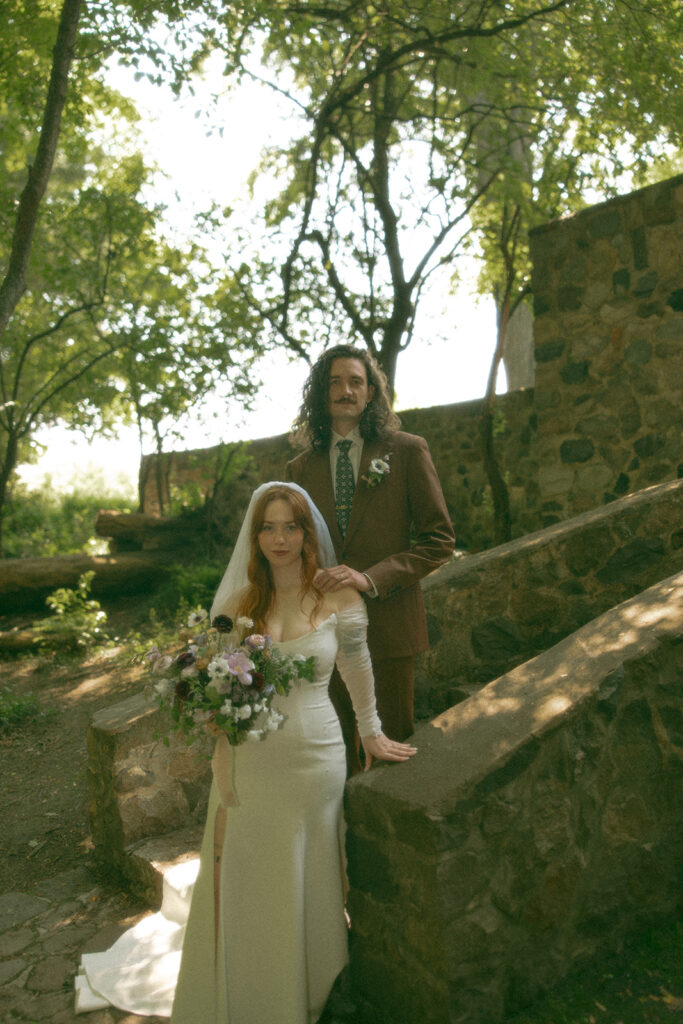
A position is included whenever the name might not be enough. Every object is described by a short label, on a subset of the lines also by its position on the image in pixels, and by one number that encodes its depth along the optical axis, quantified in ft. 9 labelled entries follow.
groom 9.29
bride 8.24
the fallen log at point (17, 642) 27.45
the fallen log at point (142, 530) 34.83
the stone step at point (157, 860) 11.80
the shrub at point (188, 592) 29.19
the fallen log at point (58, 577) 30.73
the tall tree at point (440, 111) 22.81
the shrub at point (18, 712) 20.85
